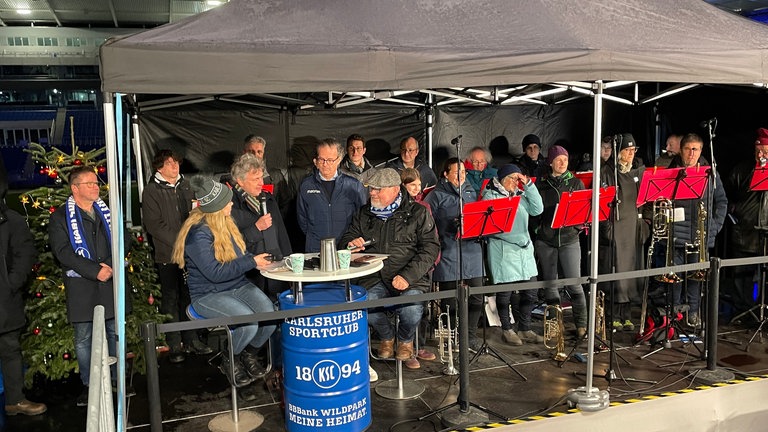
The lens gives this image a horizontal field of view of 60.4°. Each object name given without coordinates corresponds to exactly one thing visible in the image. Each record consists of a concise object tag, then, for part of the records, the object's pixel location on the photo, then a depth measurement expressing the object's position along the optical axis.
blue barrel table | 4.14
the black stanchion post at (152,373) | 3.66
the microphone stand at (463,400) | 4.34
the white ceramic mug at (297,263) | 4.14
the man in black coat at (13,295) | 4.67
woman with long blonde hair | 4.34
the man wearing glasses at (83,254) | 4.68
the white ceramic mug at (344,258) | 4.25
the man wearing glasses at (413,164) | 6.71
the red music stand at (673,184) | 5.58
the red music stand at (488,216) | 5.09
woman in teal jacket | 5.77
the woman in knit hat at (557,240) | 5.89
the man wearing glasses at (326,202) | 5.63
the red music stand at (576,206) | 5.36
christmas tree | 5.18
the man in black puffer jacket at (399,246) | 4.89
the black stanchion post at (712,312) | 5.02
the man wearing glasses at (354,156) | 6.60
